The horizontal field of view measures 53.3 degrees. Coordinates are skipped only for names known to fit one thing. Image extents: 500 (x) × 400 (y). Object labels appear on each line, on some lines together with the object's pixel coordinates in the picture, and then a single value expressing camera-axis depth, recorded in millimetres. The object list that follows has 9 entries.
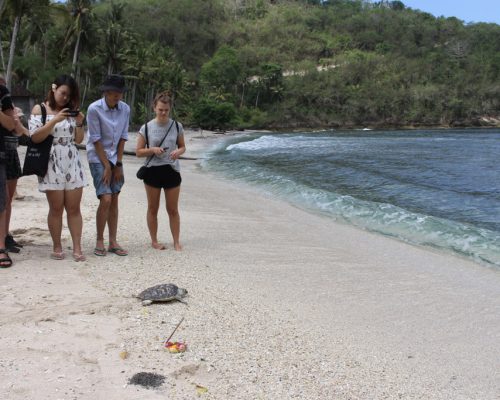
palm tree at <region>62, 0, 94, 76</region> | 37219
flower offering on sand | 3417
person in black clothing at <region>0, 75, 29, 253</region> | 4785
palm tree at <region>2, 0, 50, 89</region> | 24391
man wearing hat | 5113
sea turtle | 4148
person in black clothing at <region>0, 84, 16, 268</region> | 4695
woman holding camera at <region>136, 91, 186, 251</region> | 5535
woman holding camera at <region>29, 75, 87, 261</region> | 4828
